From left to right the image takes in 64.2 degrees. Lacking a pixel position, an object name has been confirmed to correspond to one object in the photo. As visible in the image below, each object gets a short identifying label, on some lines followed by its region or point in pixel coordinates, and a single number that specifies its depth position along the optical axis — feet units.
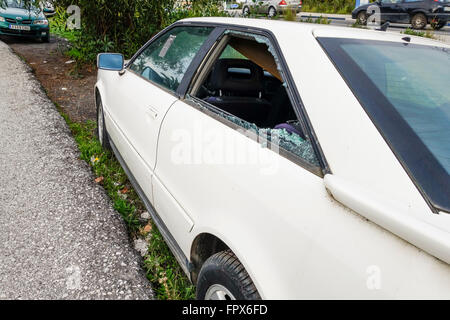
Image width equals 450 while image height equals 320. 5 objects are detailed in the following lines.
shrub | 23.22
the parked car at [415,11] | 52.85
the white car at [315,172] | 3.19
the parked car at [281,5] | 63.27
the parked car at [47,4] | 24.21
